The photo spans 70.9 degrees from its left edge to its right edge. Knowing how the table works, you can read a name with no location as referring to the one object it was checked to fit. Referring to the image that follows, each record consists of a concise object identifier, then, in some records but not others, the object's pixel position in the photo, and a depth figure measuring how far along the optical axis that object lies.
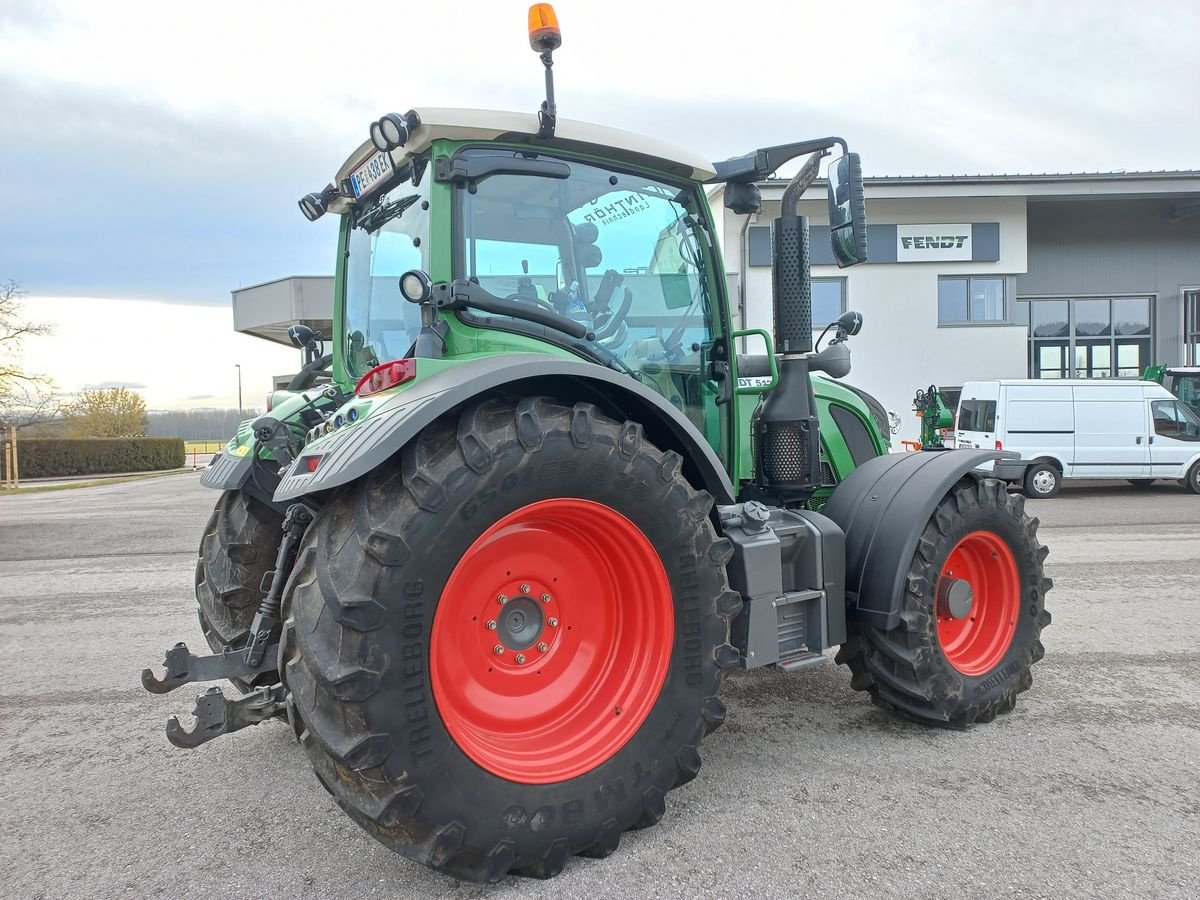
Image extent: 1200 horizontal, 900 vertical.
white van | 14.81
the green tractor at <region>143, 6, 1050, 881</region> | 2.36
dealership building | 20.72
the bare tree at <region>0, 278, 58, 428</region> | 27.58
